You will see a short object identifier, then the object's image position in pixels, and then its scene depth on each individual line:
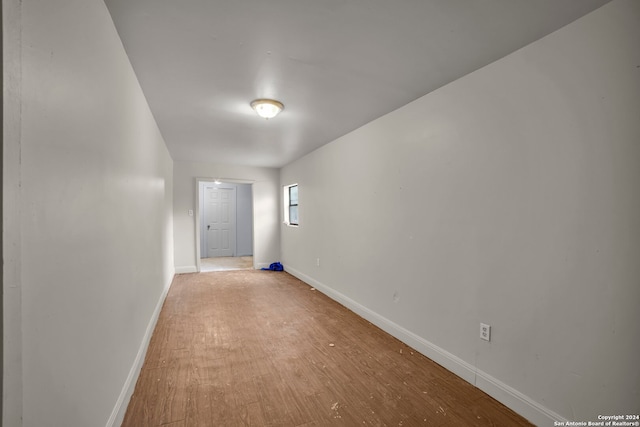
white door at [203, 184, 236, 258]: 8.04
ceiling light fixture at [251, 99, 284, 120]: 2.70
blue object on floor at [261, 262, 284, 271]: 6.22
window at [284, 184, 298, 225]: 6.00
